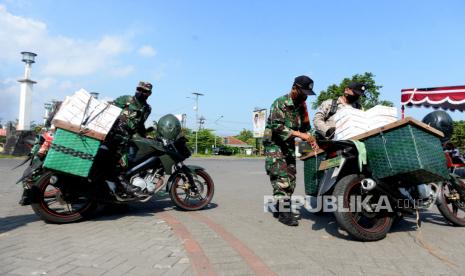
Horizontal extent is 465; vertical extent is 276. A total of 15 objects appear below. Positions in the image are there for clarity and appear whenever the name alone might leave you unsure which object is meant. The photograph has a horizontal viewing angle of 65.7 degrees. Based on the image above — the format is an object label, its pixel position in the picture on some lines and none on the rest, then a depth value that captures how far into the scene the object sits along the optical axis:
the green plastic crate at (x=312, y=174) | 4.68
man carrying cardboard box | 4.42
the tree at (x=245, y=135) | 111.12
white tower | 20.05
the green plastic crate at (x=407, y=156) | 3.52
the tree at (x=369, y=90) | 32.62
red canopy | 10.70
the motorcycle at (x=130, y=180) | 4.20
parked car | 56.59
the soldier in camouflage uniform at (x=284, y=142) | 4.48
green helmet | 5.07
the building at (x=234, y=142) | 97.44
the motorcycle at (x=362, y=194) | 3.63
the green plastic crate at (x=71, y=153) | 3.88
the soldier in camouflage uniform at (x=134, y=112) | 4.91
